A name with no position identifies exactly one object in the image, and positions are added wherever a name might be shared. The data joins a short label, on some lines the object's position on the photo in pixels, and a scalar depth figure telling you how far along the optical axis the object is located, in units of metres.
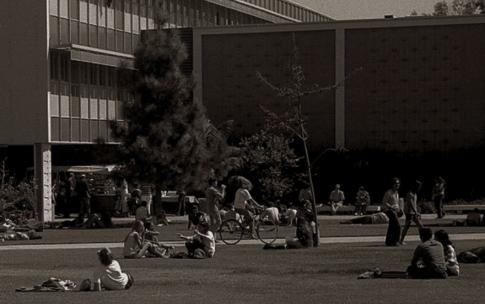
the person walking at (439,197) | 47.03
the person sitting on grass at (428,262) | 21.45
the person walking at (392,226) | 30.40
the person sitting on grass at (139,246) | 27.97
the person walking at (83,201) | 45.53
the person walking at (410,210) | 31.65
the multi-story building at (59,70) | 51.47
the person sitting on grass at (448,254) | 22.26
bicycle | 32.78
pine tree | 47.31
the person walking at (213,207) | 33.31
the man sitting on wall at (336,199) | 54.31
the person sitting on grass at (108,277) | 20.70
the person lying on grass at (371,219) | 44.56
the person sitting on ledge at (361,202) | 52.75
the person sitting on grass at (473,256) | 25.17
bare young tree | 31.12
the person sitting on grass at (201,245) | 27.70
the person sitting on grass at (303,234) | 30.58
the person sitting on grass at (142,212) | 35.34
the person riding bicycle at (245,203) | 33.19
